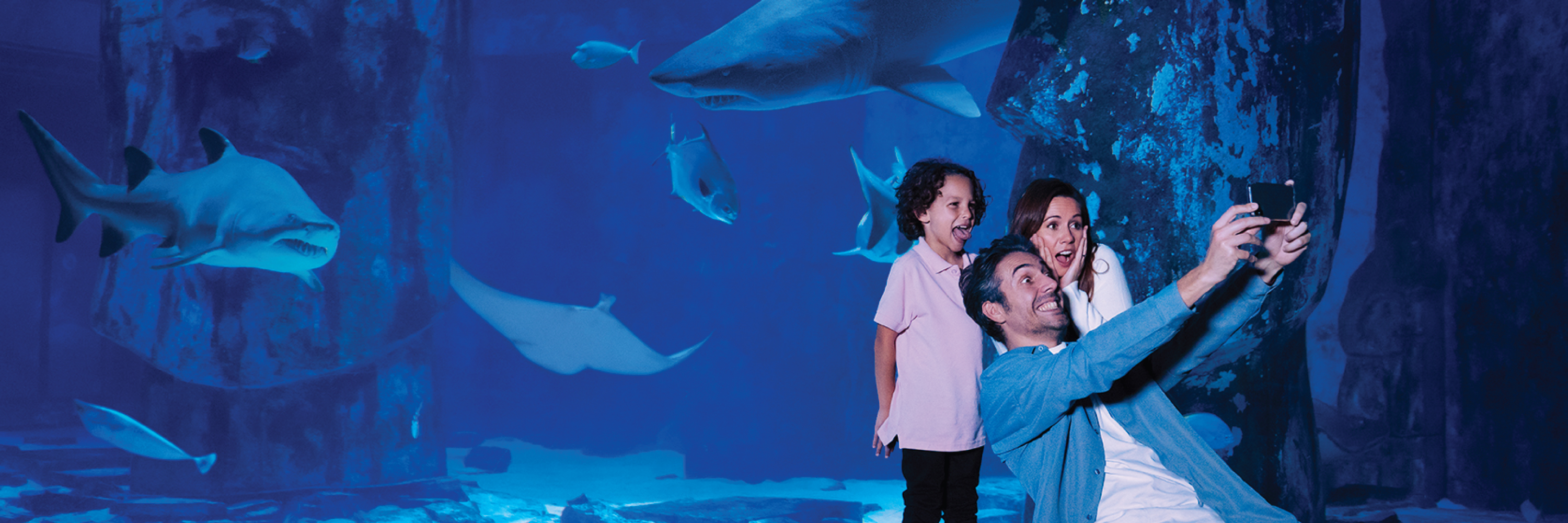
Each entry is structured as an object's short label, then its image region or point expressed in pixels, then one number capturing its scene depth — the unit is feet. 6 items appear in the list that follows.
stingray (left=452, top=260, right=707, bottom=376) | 28.55
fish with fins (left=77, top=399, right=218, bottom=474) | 16.34
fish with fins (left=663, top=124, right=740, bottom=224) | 17.51
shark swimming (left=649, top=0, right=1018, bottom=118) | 14.42
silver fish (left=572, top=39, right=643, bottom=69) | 22.03
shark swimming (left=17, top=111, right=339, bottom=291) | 16.05
